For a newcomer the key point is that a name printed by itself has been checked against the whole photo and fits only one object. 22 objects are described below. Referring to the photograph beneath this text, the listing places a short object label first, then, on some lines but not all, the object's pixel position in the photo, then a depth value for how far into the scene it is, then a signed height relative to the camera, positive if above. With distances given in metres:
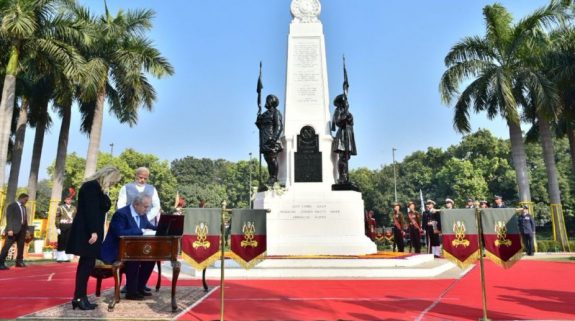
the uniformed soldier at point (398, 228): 12.74 -0.01
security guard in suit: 9.97 +0.00
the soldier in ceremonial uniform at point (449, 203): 10.87 +0.66
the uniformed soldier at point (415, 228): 12.92 +0.00
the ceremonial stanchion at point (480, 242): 4.20 -0.15
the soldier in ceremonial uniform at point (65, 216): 10.46 +0.29
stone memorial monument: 10.63 +1.49
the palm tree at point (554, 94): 17.20 +5.88
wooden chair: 5.32 -0.59
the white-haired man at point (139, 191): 5.49 +0.48
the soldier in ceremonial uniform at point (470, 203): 12.48 +0.76
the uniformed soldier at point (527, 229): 13.95 -0.03
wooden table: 5.03 -0.28
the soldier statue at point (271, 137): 11.82 +2.61
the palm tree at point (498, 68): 17.62 +7.05
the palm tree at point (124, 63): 17.27 +7.00
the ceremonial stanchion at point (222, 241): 4.16 -0.15
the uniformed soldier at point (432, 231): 12.77 -0.10
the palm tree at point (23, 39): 12.43 +5.99
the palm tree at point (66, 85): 14.34 +5.13
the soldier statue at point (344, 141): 11.73 +2.48
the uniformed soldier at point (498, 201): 11.89 +0.78
